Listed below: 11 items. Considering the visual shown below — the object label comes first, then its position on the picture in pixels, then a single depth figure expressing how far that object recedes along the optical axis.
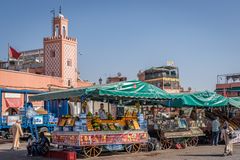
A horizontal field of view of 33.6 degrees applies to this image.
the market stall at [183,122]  18.33
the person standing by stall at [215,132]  20.61
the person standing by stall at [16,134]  19.02
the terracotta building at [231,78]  47.10
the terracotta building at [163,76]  78.88
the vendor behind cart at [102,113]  16.23
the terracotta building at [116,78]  56.06
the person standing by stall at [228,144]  15.71
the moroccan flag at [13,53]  47.09
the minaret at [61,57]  45.84
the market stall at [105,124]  14.59
